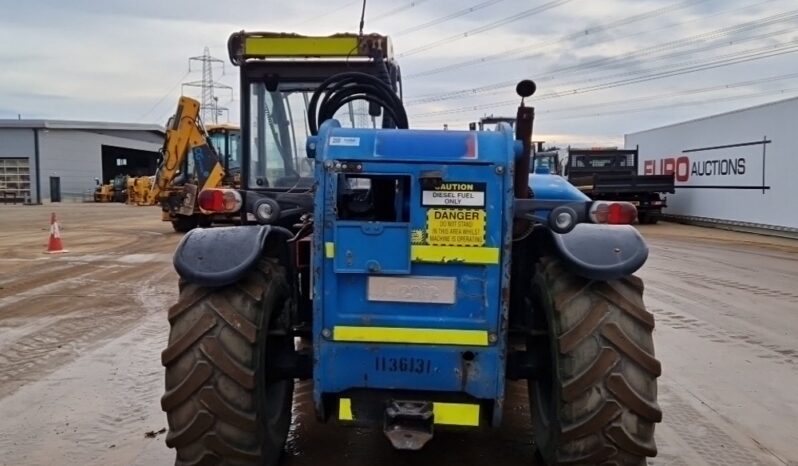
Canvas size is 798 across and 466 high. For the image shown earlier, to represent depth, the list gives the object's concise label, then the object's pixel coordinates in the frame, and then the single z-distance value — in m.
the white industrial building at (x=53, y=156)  52.50
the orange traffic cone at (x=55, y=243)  16.05
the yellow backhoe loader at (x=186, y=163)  19.38
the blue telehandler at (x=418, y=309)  3.45
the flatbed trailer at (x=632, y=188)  25.19
